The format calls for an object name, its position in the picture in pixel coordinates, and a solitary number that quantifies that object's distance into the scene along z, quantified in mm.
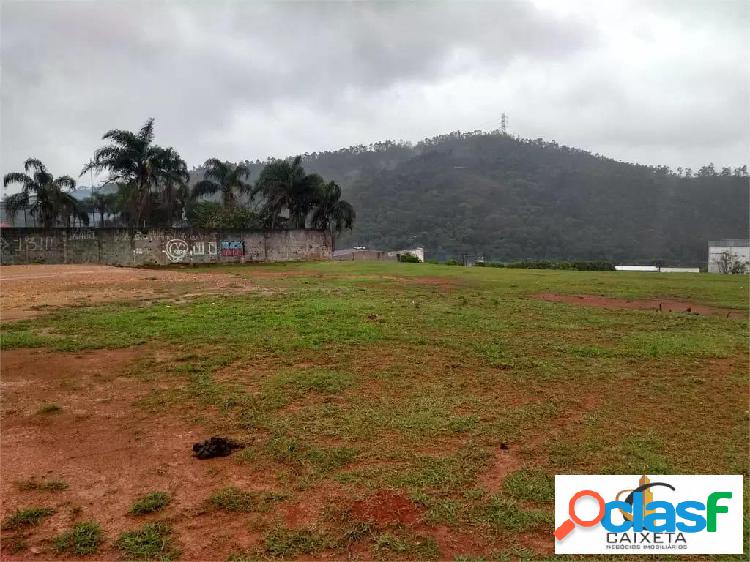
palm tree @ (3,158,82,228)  37406
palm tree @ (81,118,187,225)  36000
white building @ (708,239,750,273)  58750
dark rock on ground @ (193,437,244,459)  4344
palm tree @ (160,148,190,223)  37906
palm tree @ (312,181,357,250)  43750
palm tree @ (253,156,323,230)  42250
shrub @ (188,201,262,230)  41938
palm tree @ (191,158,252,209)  43688
